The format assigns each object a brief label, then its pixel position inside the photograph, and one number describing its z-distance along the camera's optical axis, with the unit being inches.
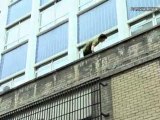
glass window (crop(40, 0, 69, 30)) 618.8
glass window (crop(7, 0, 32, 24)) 690.8
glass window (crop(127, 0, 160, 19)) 505.7
